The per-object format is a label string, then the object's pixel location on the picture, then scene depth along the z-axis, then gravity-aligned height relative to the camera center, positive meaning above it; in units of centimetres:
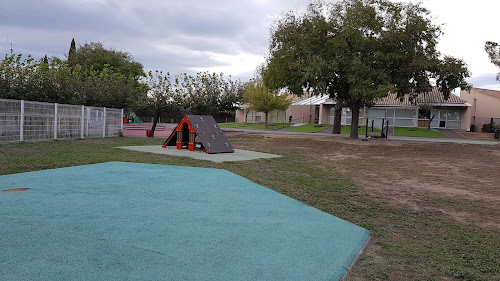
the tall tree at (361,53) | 2150 +456
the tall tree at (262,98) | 3900 +264
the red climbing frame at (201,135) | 1442 -62
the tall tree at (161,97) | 2342 +137
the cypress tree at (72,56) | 4714 +755
